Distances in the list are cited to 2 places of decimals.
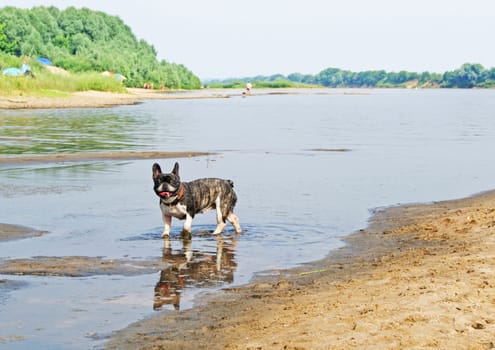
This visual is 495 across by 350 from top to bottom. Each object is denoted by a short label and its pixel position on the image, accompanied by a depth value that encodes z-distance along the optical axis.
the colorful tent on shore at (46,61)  127.11
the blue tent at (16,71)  78.57
